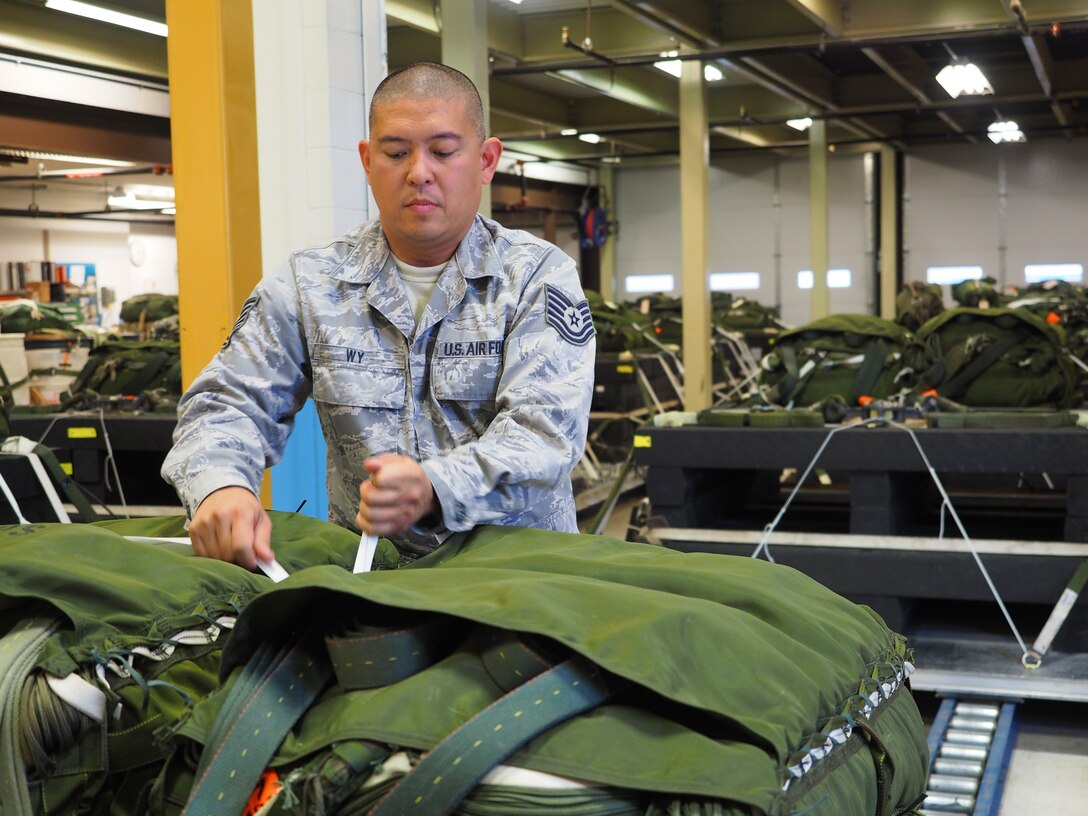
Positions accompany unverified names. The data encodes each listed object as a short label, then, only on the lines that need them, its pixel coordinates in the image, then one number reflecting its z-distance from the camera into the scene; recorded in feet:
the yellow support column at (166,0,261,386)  13.08
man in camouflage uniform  5.98
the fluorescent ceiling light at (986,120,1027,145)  59.00
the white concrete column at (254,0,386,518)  13.69
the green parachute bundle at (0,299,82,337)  37.60
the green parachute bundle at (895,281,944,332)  34.27
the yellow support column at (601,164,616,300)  75.82
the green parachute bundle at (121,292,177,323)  41.01
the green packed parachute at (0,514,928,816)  3.30
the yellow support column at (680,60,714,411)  38.40
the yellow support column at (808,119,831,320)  57.47
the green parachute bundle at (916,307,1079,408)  20.88
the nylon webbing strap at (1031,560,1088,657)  14.55
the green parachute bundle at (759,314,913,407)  21.26
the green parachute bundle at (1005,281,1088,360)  34.63
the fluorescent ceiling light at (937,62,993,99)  42.01
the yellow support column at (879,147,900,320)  68.95
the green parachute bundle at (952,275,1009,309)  33.54
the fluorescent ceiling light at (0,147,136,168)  47.05
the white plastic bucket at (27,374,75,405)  32.78
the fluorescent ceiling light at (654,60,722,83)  42.58
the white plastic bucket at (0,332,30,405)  32.37
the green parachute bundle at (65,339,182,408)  23.95
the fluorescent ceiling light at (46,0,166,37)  29.01
